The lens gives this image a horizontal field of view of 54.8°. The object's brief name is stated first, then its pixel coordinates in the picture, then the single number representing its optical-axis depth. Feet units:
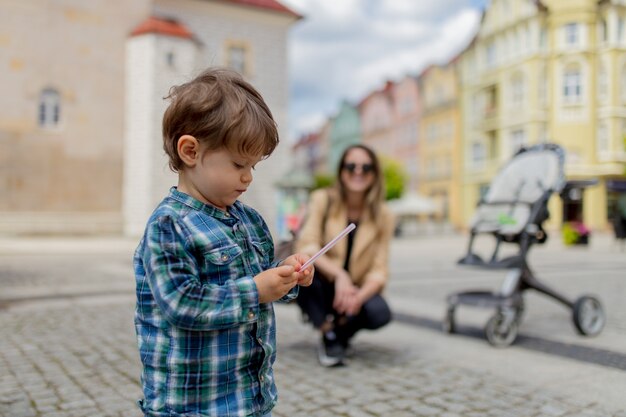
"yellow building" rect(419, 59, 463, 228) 132.46
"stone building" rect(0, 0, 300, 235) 67.82
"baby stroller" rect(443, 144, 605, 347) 14.60
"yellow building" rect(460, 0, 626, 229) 88.63
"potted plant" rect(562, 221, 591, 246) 59.93
